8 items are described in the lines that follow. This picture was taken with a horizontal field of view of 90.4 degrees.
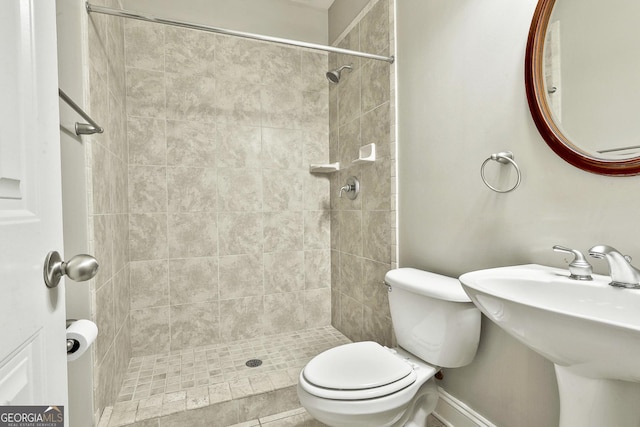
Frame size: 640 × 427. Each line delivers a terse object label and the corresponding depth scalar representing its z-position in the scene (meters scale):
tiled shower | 1.86
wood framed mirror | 0.86
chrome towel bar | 1.17
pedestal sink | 0.62
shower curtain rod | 1.29
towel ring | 1.12
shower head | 1.96
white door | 0.40
